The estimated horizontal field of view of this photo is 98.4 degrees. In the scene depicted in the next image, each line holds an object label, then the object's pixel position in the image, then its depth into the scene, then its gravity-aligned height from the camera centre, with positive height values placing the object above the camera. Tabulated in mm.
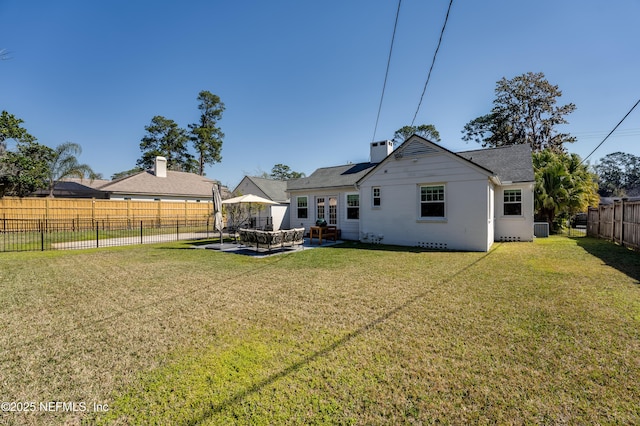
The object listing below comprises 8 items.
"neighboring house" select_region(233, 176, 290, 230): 24766 +2041
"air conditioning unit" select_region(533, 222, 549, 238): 16250 -1364
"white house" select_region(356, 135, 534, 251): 11641 +393
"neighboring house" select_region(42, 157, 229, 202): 26625 +2532
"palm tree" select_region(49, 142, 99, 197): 24703 +4432
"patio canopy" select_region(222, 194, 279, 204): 14020 +516
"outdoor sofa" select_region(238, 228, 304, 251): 10797 -1166
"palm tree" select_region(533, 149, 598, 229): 17283 +1019
